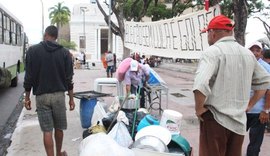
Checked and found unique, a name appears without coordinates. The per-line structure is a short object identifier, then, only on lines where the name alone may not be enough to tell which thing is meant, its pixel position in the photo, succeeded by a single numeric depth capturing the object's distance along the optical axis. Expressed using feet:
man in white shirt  10.48
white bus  40.16
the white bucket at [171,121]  14.73
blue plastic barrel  23.57
